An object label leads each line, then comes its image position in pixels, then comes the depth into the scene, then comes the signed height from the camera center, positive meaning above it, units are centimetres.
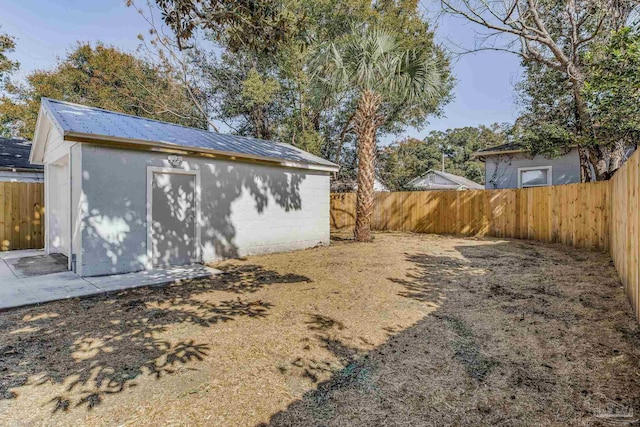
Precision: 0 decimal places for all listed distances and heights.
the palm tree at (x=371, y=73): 878 +386
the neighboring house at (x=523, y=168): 1285 +190
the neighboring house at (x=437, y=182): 2478 +245
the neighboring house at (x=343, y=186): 1892 +163
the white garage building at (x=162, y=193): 598 +47
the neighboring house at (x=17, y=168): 1050 +146
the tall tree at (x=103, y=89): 1783 +723
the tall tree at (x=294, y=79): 1479 +697
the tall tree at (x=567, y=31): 868 +516
